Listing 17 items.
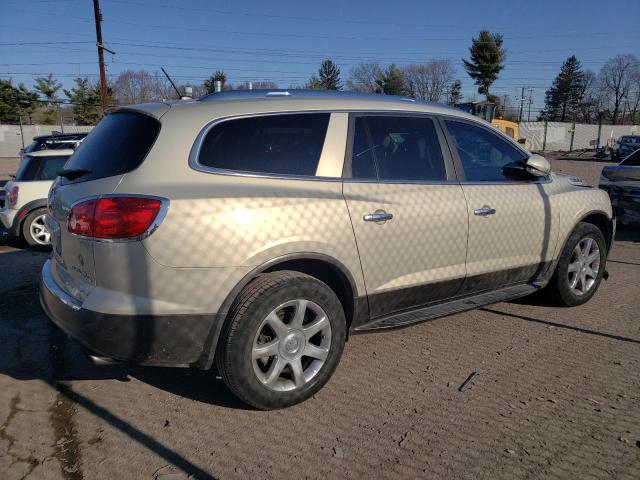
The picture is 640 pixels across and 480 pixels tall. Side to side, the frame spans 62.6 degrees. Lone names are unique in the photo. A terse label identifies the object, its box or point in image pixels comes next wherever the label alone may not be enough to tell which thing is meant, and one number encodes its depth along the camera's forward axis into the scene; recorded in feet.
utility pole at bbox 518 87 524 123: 169.70
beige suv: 8.86
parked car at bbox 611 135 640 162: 111.96
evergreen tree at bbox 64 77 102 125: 159.33
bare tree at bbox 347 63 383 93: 186.07
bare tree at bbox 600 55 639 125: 257.44
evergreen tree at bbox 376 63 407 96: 181.94
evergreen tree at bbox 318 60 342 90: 223.55
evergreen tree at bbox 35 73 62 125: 158.10
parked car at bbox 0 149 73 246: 25.34
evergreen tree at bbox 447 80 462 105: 212.27
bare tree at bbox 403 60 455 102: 221.25
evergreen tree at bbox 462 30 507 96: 192.24
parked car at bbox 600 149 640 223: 26.35
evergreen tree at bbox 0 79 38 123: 151.43
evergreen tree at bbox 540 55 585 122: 245.04
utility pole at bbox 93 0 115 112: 81.71
